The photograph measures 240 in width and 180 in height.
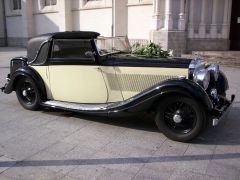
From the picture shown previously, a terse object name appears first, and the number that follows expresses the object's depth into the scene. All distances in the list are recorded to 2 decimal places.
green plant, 6.08
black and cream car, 4.45
